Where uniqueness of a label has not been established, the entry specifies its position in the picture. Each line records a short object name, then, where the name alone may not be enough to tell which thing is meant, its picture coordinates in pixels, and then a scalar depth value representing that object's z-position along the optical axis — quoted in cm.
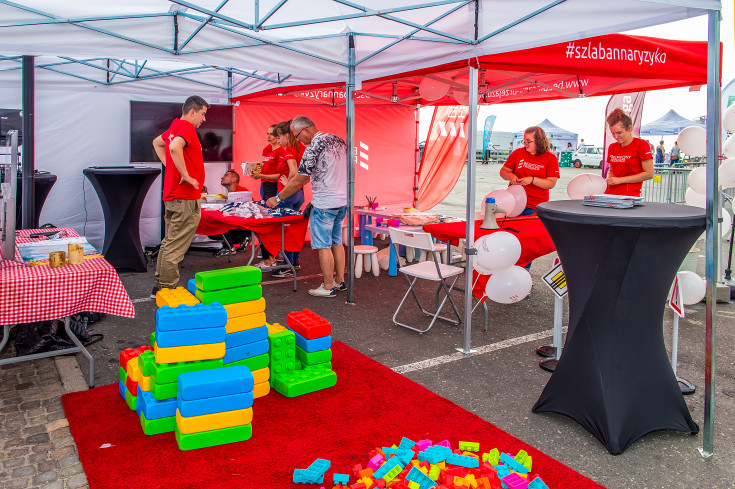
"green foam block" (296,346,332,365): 359
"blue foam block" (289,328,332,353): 355
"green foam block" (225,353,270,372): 338
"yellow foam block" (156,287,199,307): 316
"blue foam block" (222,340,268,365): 328
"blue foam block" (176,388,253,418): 280
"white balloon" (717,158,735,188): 515
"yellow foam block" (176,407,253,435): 281
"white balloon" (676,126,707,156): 556
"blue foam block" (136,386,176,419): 294
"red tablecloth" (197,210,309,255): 578
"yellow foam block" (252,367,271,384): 343
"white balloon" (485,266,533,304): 415
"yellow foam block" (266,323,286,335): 360
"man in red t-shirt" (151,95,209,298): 494
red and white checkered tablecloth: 305
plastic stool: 653
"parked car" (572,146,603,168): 3231
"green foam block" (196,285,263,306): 323
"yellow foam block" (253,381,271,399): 343
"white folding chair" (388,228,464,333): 459
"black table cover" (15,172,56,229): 607
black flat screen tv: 738
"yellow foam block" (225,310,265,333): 327
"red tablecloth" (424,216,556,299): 460
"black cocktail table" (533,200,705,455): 271
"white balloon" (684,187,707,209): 561
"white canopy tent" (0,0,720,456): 396
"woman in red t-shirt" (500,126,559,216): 552
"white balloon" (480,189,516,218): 505
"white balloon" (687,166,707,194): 561
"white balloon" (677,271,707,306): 395
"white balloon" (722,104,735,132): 547
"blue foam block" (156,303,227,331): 288
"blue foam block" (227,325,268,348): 328
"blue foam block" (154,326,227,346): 289
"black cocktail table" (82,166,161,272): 638
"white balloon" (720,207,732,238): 533
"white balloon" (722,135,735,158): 553
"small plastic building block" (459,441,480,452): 268
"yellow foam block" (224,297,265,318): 328
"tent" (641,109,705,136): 2305
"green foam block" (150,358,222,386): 294
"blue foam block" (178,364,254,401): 279
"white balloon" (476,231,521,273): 402
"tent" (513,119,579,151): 3784
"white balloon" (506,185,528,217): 532
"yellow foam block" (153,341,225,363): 290
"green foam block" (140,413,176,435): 295
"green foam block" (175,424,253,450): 282
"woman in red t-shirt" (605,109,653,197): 511
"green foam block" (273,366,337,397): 344
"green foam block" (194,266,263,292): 321
